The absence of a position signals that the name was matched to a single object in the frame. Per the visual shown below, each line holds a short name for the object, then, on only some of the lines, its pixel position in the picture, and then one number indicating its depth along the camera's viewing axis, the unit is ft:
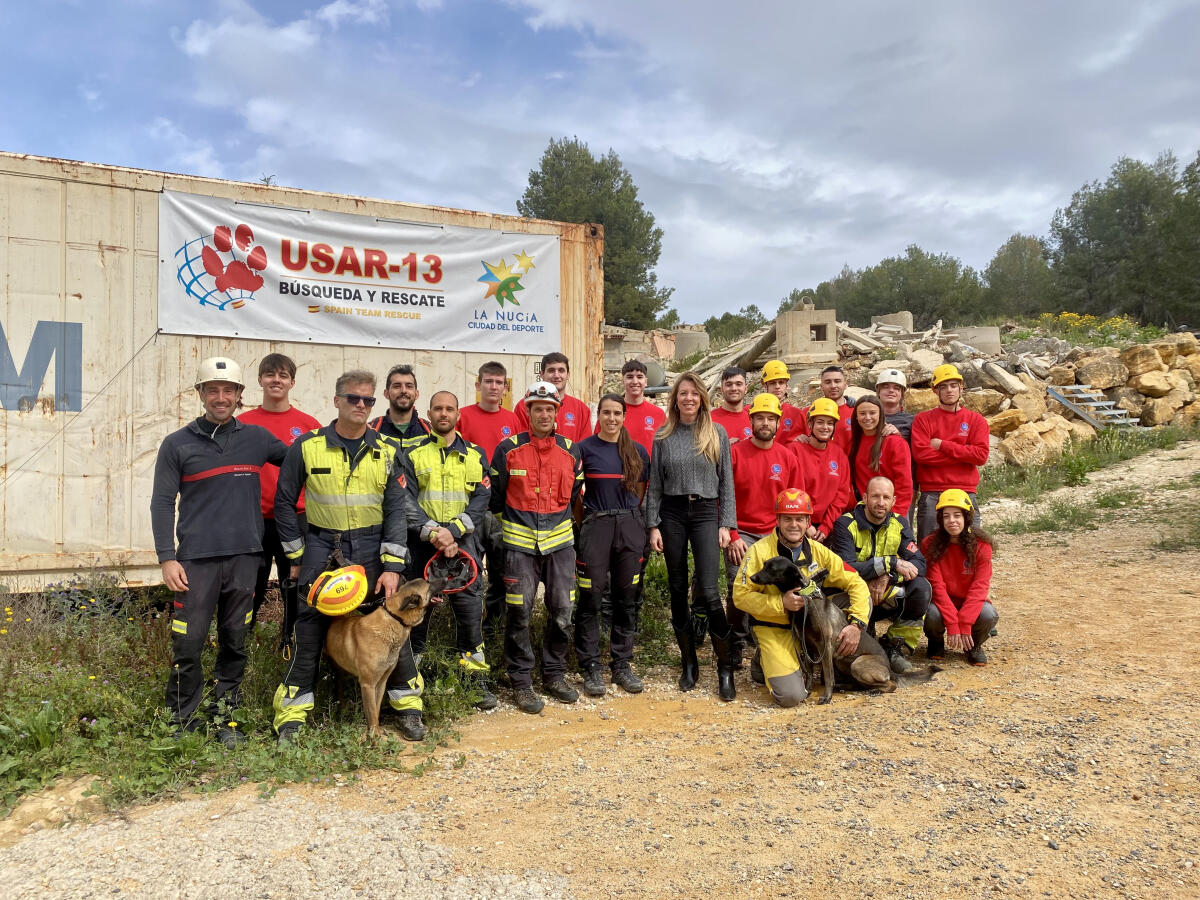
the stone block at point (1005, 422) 42.50
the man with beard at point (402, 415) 15.30
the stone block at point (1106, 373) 48.37
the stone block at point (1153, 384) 47.47
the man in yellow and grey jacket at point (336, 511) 13.57
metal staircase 45.19
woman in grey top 16.76
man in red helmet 16.06
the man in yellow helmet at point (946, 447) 19.85
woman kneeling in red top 17.75
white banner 19.63
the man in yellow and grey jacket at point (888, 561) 17.39
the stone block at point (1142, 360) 48.42
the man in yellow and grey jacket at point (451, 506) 15.11
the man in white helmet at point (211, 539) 13.01
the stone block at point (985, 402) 43.68
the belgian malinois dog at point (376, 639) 13.51
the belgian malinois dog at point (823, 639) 16.02
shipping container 17.92
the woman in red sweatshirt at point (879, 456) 18.94
